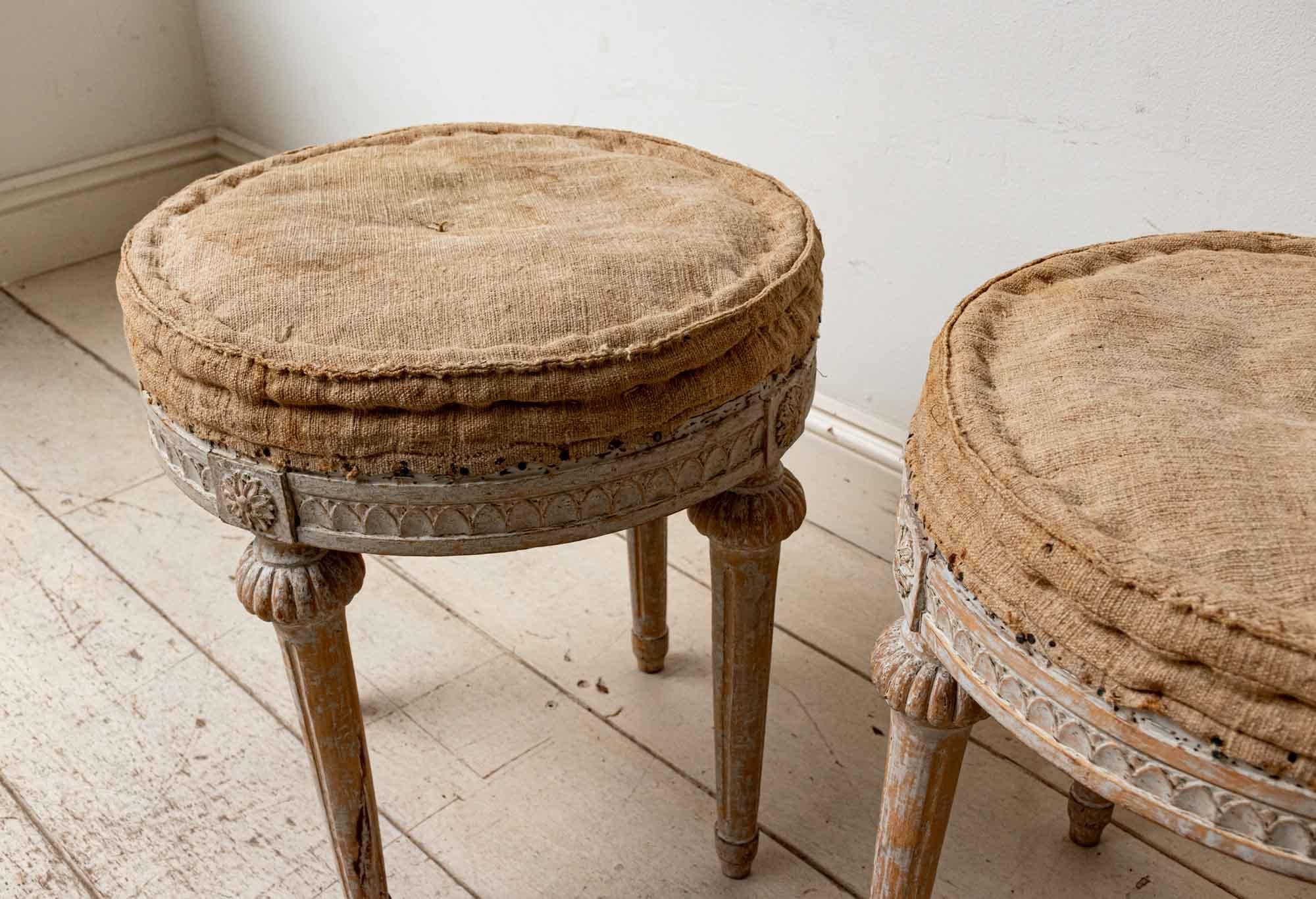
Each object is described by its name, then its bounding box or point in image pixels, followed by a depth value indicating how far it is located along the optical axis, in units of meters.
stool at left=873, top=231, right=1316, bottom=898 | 0.46
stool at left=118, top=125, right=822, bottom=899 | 0.67
